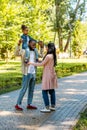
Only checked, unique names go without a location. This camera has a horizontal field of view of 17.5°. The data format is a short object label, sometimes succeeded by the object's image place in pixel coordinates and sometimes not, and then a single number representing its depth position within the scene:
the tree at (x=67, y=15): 39.39
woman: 6.66
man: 6.69
